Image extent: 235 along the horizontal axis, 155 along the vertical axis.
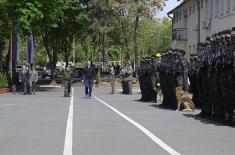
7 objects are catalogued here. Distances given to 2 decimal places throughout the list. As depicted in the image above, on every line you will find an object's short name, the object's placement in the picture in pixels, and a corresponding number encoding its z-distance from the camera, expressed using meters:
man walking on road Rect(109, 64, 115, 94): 37.45
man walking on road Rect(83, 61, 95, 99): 31.62
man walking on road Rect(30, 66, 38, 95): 36.84
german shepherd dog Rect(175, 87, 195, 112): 20.83
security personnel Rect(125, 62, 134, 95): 34.66
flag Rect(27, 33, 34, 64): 48.73
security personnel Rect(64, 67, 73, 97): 32.81
